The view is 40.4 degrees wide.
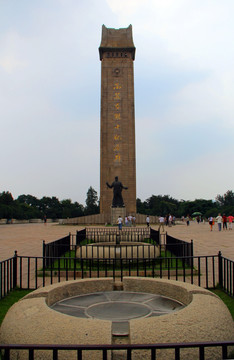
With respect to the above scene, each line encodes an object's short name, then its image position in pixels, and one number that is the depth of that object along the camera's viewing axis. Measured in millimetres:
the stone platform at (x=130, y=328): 2648
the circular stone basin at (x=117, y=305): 3653
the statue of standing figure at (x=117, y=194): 33000
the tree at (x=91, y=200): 93162
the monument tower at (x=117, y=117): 41594
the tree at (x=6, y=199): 62281
